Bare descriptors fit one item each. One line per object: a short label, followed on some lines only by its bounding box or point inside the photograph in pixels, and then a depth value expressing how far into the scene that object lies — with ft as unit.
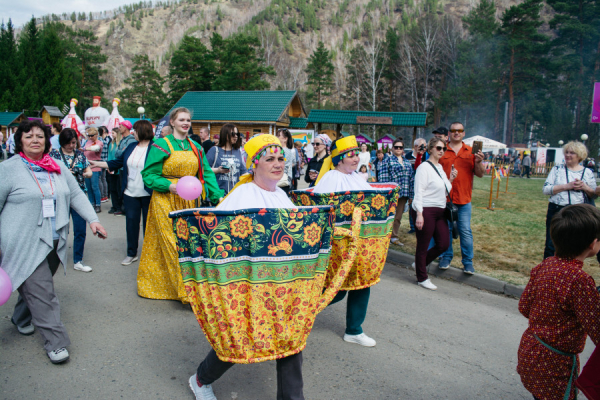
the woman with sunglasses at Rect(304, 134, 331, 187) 24.81
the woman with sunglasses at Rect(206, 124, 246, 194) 19.59
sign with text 71.67
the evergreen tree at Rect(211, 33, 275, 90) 152.97
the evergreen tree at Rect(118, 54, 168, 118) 166.00
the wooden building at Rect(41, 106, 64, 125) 136.84
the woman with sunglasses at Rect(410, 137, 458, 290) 17.46
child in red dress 6.75
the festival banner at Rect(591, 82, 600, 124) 26.91
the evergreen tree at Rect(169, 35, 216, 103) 156.46
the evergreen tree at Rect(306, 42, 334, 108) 198.08
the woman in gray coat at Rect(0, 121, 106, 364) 10.60
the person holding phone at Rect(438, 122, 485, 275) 19.74
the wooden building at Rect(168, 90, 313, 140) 106.83
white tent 100.17
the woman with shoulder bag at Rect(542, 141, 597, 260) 17.12
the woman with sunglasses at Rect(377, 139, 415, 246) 26.30
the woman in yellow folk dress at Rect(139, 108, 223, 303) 14.64
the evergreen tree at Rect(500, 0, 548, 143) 142.82
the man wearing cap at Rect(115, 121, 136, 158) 28.56
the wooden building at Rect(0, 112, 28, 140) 129.70
